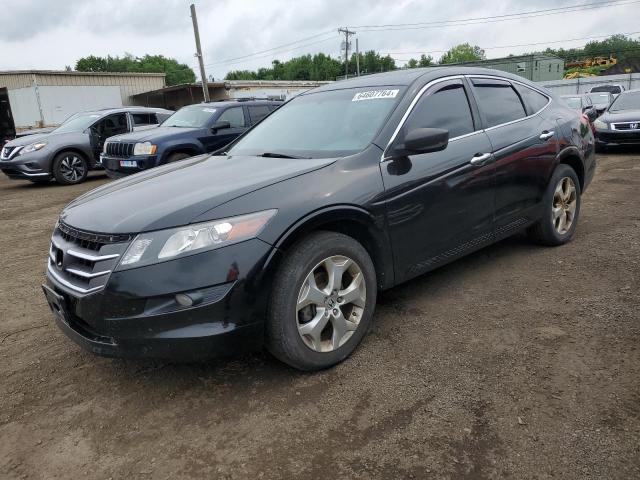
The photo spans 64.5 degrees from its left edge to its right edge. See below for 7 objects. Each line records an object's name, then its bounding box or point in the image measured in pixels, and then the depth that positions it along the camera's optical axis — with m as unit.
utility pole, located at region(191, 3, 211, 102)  24.25
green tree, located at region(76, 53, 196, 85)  88.56
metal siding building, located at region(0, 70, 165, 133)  23.62
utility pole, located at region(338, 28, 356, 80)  61.67
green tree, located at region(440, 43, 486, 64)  99.19
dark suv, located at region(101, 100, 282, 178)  8.11
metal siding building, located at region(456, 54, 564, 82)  42.00
